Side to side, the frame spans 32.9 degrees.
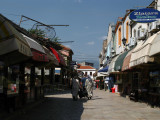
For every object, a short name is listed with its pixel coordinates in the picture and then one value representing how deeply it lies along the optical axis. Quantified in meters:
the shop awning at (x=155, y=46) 11.68
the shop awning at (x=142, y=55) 12.87
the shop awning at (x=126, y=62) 17.86
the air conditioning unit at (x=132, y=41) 22.61
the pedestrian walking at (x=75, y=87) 18.75
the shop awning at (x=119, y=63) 21.17
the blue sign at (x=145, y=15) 13.74
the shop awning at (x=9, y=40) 7.70
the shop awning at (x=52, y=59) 14.54
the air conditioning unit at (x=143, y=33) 19.08
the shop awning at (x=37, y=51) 10.89
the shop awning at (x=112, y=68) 25.36
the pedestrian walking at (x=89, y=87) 20.63
